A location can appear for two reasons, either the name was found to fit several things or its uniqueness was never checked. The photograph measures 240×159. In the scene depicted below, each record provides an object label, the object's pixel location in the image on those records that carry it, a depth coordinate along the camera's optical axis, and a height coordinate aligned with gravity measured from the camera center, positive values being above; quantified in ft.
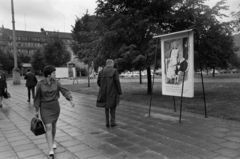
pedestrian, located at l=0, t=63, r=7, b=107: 31.99 -1.46
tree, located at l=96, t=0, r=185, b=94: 34.76 +7.87
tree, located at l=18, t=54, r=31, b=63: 240.01 +18.23
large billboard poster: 20.71 +0.91
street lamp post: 83.23 -0.35
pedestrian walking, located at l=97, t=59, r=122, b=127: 19.16 -1.47
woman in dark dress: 12.81 -1.64
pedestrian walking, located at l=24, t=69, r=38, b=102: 36.78 -1.05
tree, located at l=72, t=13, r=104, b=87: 37.68 +5.89
